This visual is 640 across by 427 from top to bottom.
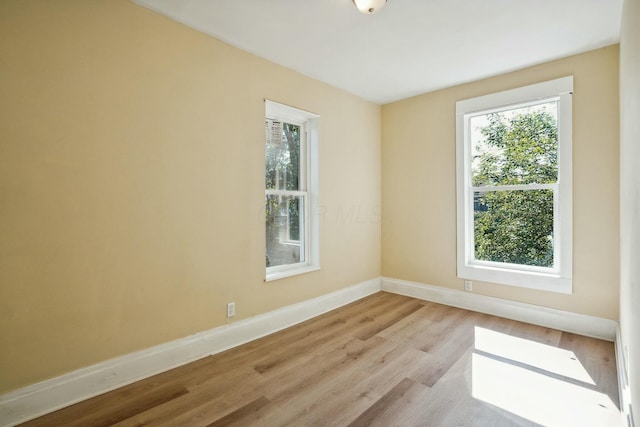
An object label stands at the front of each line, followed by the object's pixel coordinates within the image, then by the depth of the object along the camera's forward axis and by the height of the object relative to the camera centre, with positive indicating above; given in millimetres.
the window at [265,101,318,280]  3141 +246
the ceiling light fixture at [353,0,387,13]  2070 +1434
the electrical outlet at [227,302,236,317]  2641 -839
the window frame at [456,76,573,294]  2896 +116
